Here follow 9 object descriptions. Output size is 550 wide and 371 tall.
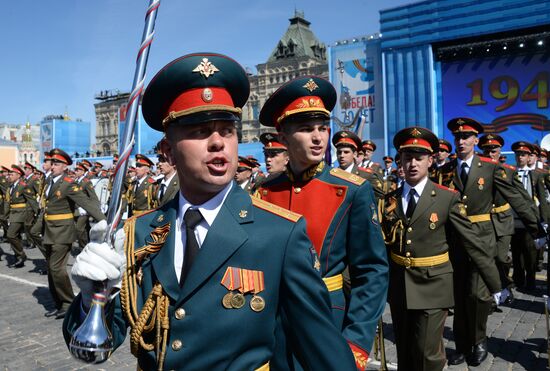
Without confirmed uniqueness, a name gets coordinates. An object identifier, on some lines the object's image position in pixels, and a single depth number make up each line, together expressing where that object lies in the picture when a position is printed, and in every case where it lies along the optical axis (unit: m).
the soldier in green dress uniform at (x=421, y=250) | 4.36
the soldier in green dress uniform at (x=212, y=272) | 1.83
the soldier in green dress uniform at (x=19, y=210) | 11.97
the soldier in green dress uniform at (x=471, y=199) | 5.53
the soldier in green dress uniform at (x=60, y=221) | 7.71
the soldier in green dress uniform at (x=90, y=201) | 8.59
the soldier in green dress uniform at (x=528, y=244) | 8.79
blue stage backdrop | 24.72
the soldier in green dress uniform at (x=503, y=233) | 7.29
